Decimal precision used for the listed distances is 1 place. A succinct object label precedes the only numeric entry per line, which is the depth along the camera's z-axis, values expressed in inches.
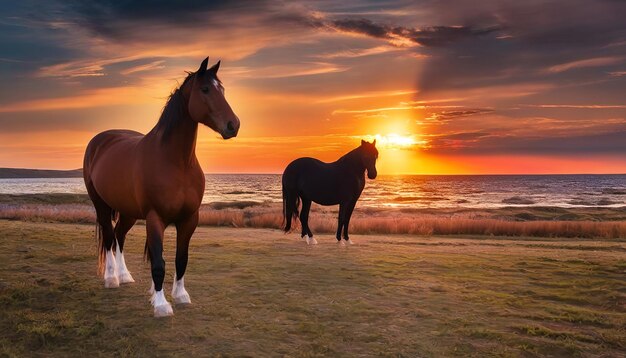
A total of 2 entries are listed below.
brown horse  245.4
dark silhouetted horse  578.9
